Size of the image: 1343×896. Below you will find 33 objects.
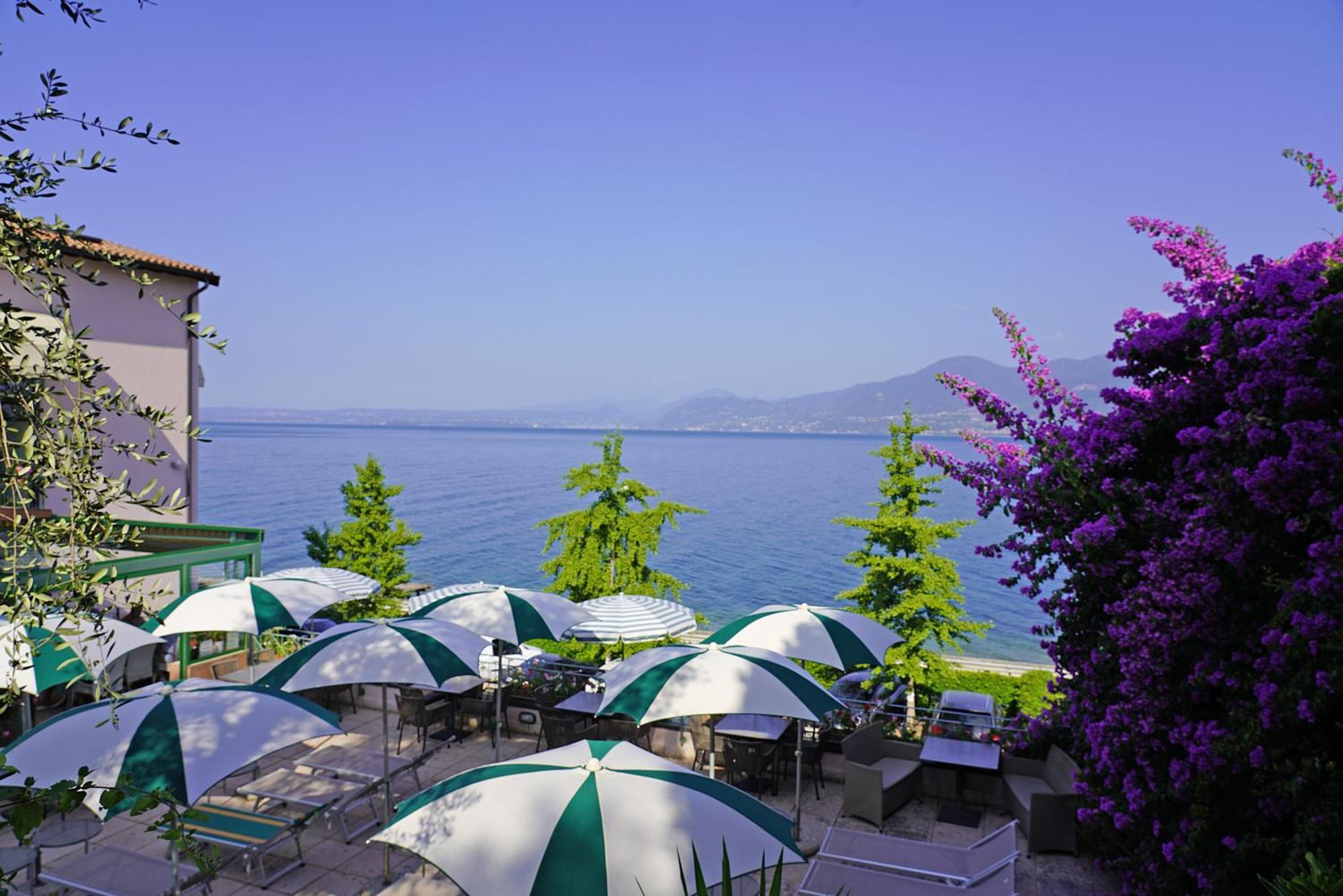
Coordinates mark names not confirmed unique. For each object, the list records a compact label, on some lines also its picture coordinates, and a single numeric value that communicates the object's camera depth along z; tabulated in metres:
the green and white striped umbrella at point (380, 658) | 8.56
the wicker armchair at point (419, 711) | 11.88
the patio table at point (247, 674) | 14.77
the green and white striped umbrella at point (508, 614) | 11.53
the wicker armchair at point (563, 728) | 11.56
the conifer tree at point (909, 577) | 16.53
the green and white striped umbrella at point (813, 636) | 10.52
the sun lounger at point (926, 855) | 7.52
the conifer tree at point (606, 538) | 19.39
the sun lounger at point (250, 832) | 7.91
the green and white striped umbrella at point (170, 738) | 6.10
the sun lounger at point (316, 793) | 9.00
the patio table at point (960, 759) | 10.10
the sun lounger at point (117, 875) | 7.06
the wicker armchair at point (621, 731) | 11.91
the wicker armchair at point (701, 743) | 11.34
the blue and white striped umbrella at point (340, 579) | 14.68
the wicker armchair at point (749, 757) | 10.39
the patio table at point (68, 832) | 7.87
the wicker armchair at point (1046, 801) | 9.02
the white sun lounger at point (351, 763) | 9.86
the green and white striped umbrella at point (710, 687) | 8.15
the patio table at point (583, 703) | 11.82
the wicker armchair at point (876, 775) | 9.95
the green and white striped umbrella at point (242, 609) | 11.72
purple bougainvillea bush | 5.94
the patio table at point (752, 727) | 10.91
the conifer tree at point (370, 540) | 23.75
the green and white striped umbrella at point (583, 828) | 4.70
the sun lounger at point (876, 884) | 7.04
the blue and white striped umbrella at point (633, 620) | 12.66
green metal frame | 14.36
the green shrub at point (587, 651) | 19.01
